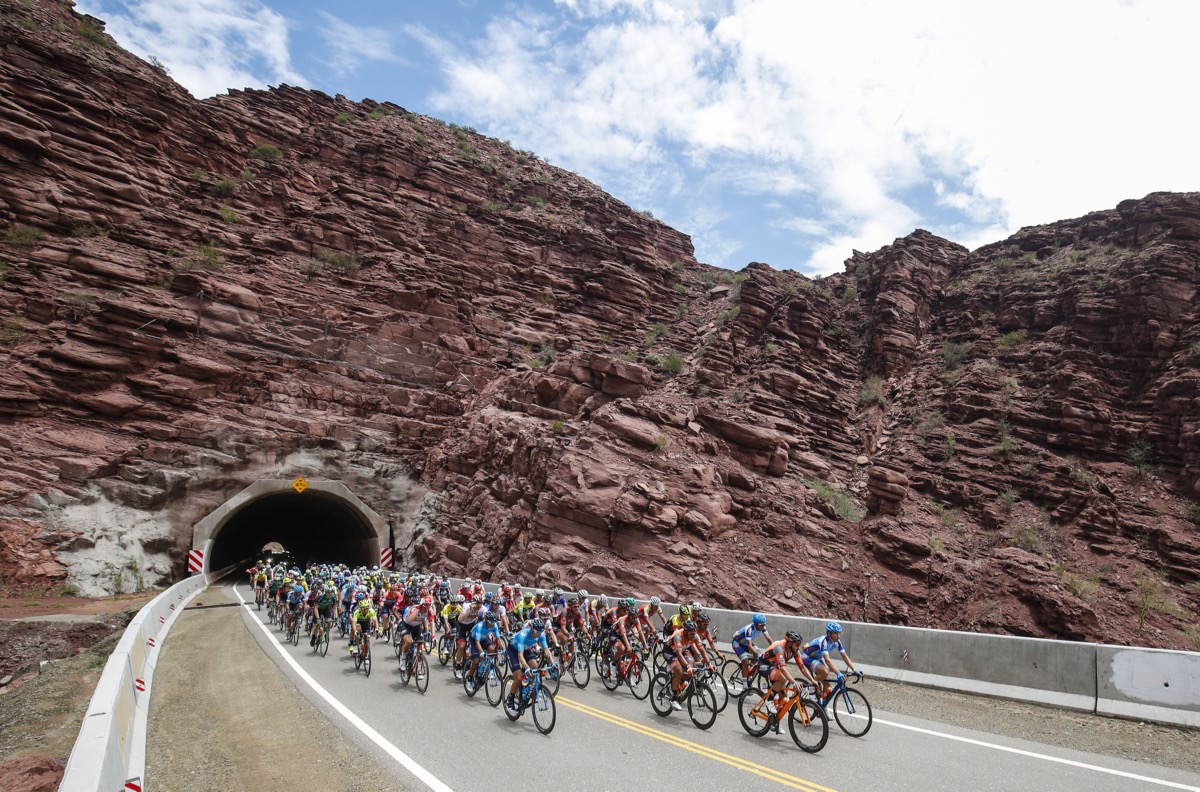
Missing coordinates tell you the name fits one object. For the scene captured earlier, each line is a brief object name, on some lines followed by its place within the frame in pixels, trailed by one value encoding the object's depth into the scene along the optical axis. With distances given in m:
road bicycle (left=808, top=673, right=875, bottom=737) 9.83
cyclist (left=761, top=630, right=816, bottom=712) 9.67
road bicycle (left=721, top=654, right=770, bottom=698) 10.49
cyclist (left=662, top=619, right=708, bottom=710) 11.21
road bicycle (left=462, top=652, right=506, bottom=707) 12.36
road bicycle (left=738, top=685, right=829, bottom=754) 9.22
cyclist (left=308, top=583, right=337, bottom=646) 17.98
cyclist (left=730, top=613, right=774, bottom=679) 11.27
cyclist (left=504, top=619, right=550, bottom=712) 10.81
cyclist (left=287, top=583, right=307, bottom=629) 19.56
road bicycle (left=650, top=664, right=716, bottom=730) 10.77
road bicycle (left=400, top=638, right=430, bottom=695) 13.38
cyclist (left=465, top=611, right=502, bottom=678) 12.71
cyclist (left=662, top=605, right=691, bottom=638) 12.10
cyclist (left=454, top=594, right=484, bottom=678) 14.13
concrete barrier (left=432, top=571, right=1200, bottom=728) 10.02
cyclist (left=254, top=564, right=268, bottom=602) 27.94
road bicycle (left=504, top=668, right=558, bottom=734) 10.17
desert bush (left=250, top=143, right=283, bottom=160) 45.78
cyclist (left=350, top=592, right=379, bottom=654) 15.39
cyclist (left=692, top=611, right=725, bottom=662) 11.94
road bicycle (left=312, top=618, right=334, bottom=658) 17.84
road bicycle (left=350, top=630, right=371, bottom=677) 14.98
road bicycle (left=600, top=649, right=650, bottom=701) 13.70
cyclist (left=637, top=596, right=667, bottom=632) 14.56
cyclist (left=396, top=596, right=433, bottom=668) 13.68
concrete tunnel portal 32.34
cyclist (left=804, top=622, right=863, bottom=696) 9.88
